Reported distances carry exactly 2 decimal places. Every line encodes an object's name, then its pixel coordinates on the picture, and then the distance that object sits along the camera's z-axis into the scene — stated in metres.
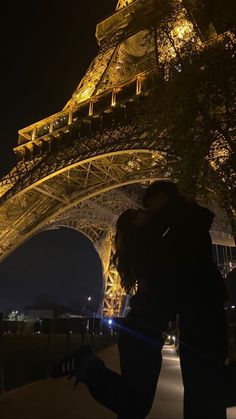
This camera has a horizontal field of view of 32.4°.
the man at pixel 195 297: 2.19
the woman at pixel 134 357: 2.31
